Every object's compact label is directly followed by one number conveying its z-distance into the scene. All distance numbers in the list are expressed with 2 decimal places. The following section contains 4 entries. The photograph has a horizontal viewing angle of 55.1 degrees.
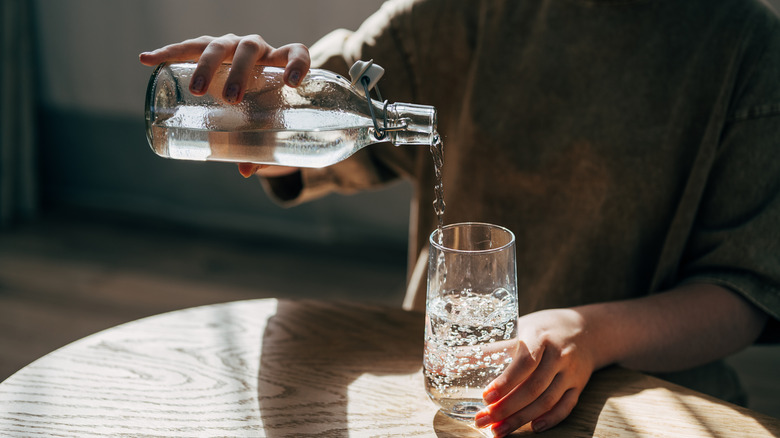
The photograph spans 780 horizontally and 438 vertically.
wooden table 0.72
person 0.88
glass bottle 0.78
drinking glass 0.68
